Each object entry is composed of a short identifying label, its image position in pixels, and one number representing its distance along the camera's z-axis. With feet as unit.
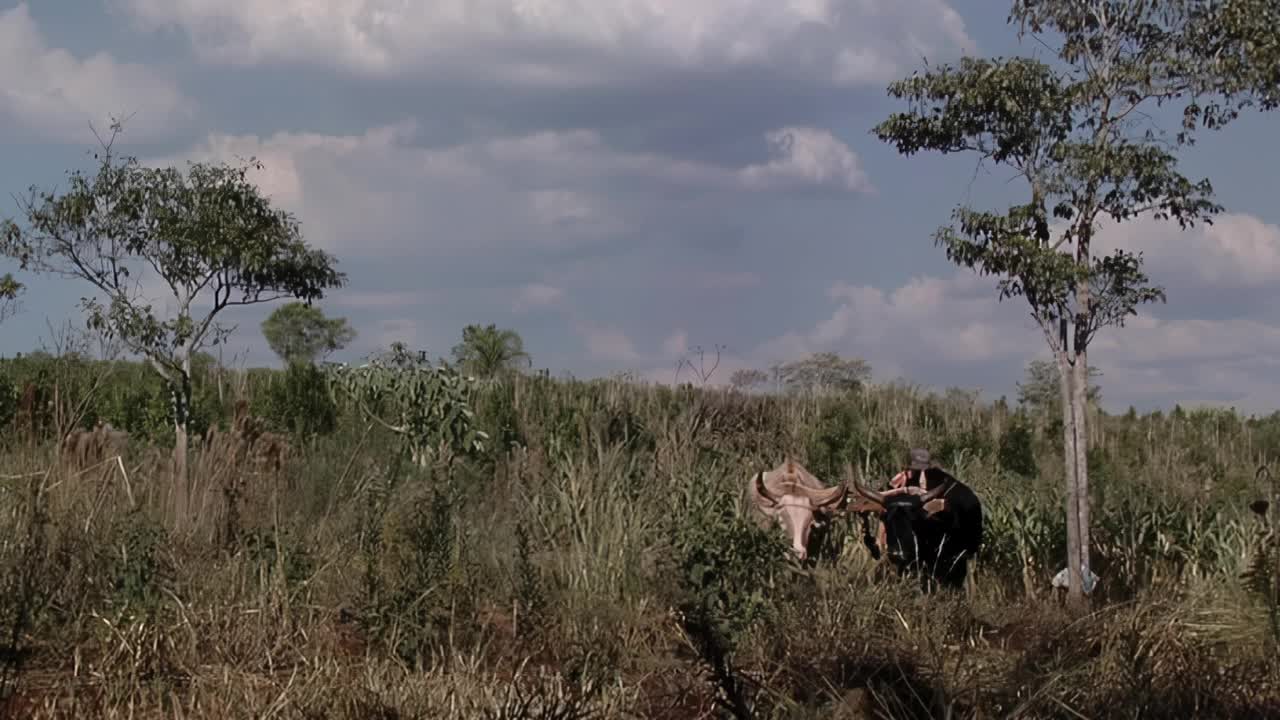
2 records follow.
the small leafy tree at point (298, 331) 182.91
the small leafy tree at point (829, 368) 143.33
